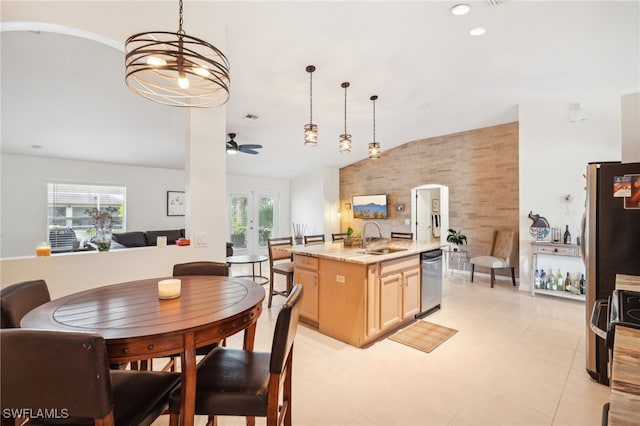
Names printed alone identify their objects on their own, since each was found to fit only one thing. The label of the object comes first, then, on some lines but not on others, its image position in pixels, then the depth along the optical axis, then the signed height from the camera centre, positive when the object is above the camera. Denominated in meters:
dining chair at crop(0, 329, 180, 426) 0.94 -0.53
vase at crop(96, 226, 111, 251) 2.52 -0.25
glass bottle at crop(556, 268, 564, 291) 4.61 -1.06
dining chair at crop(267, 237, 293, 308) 3.99 -0.73
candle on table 1.60 -0.41
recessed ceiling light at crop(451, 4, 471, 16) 2.70 +1.93
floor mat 3.02 -1.33
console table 4.39 -0.63
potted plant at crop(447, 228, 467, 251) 5.85 -0.47
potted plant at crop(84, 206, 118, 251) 2.53 -0.15
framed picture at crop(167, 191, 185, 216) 7.28 +0.30
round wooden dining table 1.19 -0.47
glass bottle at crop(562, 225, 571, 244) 4.52 -0.34
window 5.75 +0.22
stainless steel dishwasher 3.71 -0.89
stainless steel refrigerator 2.22 -0.15
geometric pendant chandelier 1.37 +0.75
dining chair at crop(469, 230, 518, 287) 5.12 -0.72
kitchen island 2.94 -0.80
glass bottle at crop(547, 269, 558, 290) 4.65 -1.07
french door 8.35 -0.15
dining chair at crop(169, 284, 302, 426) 1.27 -0.78
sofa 5.94 -0.49
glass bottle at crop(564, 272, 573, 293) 4.54 -1.09
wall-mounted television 7.53 +0.23
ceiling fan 4.89 +1.15
